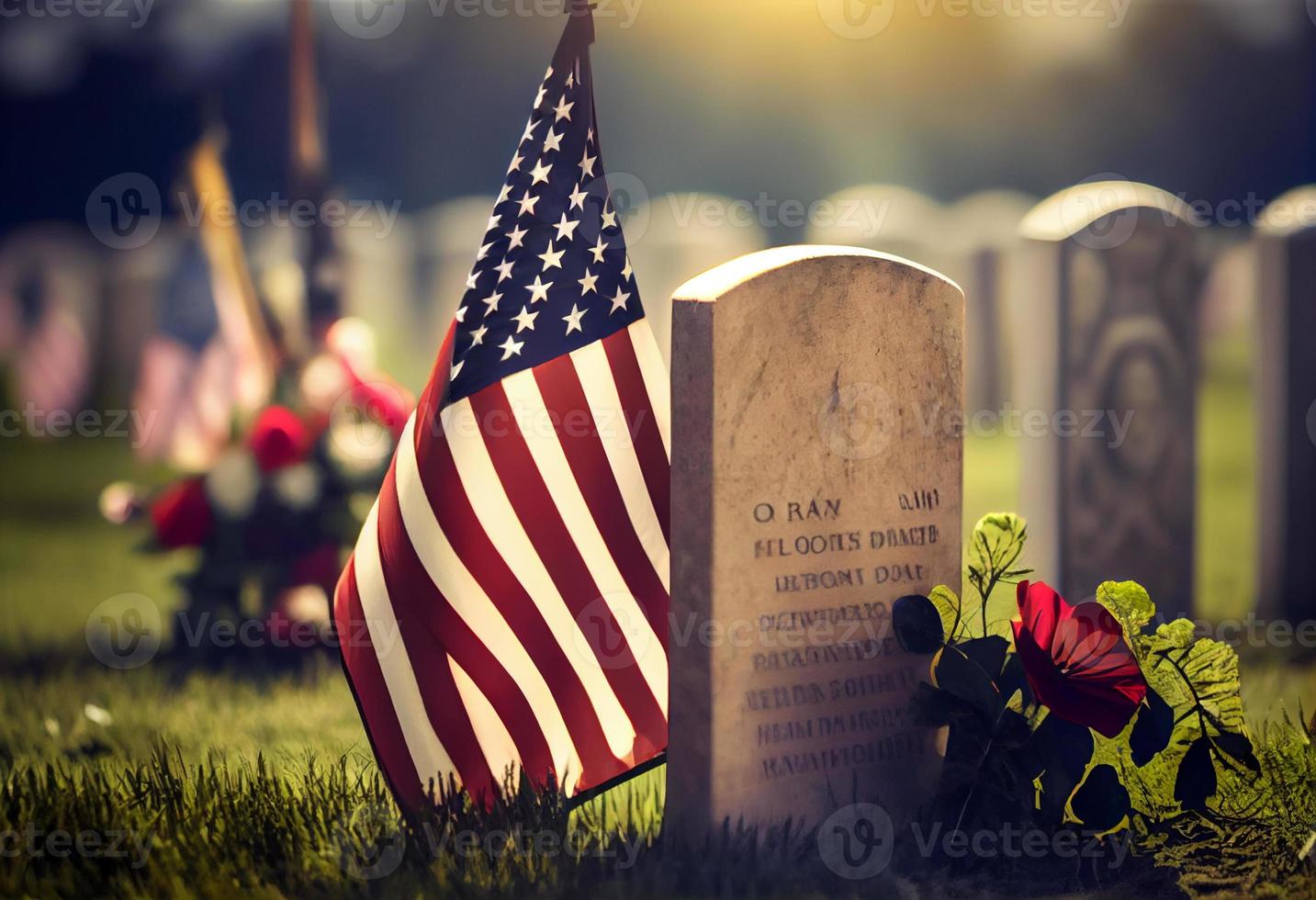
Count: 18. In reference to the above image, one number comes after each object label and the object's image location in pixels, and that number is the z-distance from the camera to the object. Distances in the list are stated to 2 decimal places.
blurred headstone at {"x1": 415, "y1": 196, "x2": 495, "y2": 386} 14.33
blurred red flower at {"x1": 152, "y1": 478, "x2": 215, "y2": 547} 5.54
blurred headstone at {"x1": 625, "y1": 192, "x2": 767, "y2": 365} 13.34
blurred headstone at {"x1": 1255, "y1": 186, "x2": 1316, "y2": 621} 6.00
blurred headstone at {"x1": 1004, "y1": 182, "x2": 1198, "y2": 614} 5.38
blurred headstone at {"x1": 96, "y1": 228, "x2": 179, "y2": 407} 14.60
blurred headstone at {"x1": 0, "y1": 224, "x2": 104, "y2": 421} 14.65
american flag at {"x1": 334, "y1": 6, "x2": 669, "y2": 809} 3.41
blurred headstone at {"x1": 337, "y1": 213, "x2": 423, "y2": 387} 14.51
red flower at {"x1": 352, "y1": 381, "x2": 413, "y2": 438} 5.53
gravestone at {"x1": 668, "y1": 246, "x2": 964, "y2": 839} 3.22
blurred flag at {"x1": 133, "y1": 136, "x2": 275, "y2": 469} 6.22
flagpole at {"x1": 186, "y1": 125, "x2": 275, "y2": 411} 6.25
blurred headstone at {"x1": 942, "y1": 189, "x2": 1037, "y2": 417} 13.91
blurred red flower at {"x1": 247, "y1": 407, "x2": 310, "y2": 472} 5.60
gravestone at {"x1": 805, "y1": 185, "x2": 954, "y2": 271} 13.80
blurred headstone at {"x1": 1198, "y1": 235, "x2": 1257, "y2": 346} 17.30
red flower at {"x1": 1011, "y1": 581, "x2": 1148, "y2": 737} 3.17
